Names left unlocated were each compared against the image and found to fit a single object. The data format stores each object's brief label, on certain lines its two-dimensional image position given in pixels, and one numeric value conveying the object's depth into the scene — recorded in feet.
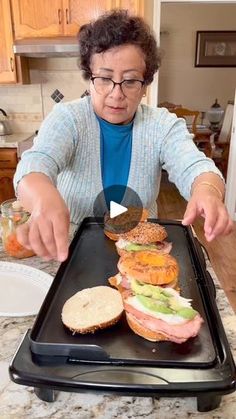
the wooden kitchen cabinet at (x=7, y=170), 8.34
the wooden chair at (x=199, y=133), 13.74
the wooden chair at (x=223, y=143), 13.62
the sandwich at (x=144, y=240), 2.53
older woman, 2.69
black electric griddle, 1.49
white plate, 2.36
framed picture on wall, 16.15
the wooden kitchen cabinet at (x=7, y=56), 8.02
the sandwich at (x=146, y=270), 2.08
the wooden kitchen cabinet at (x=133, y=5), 7.57
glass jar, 2.95
